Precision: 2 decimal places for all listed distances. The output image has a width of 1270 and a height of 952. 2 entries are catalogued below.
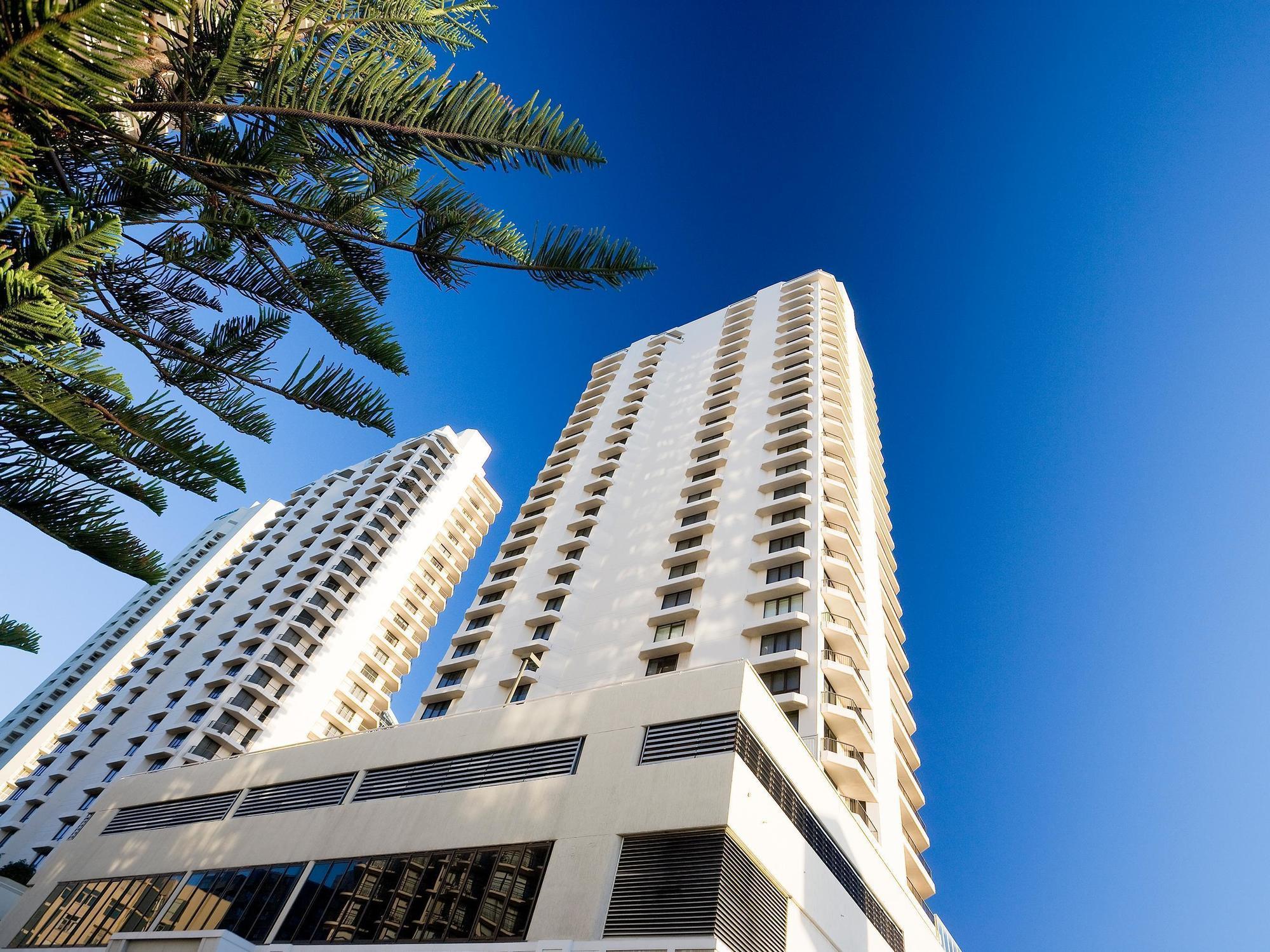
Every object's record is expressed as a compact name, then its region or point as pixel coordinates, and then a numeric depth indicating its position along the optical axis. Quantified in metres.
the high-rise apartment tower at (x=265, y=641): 41.12
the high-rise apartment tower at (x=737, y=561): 24.59
